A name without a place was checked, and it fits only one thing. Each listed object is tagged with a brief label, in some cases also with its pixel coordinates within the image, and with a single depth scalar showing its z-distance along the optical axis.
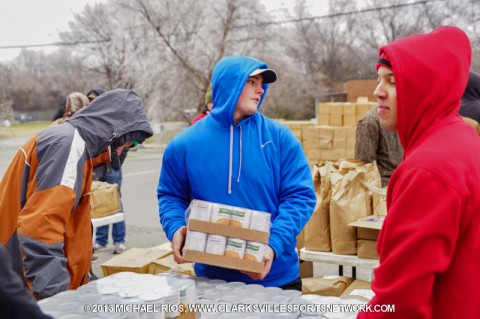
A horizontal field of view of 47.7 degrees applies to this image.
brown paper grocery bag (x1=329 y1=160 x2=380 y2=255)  3.78
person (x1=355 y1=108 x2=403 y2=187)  4.59
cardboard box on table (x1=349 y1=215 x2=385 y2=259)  3.65
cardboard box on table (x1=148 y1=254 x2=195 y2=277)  4.34
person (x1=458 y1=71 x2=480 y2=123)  4.25
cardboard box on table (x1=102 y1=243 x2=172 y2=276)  4.36
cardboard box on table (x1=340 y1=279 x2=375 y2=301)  3.17
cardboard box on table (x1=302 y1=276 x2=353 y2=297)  3.96
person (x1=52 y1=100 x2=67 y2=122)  6.04
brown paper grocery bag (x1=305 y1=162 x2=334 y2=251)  3.87
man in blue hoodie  2.63
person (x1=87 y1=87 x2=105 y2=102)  5.85
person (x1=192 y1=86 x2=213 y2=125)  5.88
